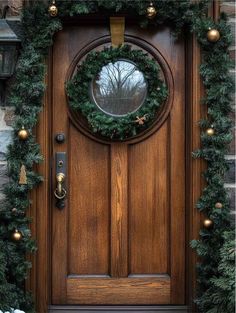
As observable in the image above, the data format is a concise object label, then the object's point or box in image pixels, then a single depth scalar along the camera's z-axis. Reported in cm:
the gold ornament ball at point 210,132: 310
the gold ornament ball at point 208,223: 310
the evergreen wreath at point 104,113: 318
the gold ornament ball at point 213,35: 307
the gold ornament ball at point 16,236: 305
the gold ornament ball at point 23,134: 307
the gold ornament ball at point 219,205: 306
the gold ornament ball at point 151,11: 310
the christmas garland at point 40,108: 307
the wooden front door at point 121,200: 329
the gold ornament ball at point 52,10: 308
